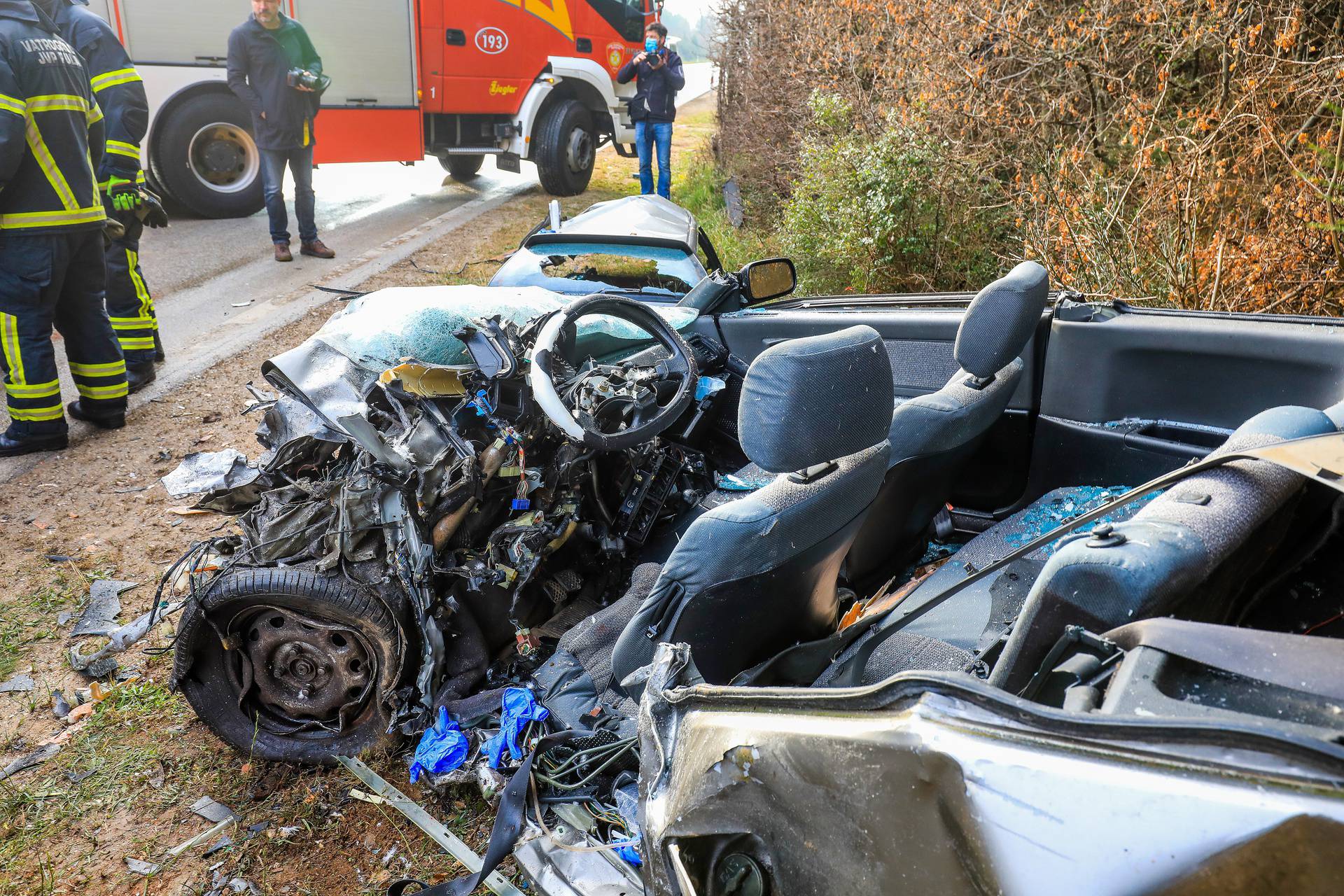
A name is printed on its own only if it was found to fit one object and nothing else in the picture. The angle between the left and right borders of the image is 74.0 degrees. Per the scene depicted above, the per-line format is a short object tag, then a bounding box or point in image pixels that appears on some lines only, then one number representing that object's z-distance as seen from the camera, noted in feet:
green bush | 20.01
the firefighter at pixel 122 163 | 17.22
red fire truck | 28.48
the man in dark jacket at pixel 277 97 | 24.57
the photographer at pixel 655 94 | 32.53
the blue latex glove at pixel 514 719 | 8.32
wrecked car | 3.78
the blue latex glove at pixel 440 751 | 8.54
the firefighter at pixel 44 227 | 14.30
